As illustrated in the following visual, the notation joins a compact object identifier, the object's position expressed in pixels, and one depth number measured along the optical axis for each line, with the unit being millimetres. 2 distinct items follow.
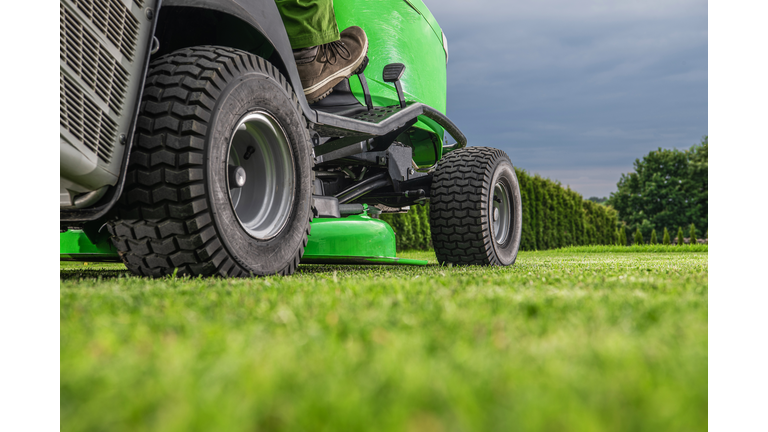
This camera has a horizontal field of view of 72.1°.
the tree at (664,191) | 24062
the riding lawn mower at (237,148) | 1700
